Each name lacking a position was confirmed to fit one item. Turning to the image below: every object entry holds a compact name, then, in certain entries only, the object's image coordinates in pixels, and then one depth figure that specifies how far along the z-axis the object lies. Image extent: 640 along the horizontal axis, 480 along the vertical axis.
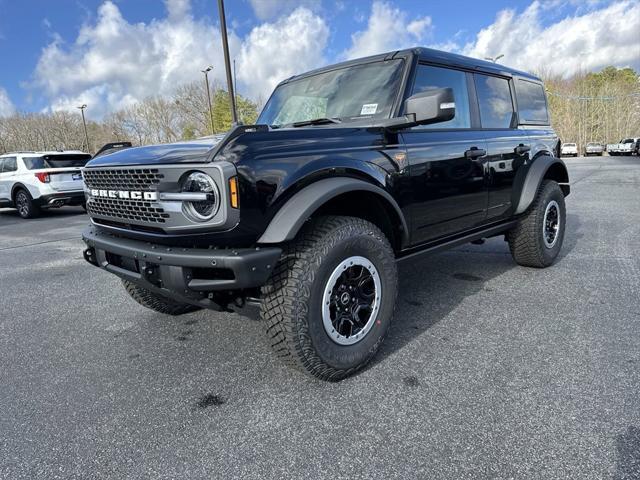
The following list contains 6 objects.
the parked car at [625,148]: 37.73
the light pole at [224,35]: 13.97
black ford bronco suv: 2.07
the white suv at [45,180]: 10.44
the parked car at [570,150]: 42.81
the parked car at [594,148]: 45.88
